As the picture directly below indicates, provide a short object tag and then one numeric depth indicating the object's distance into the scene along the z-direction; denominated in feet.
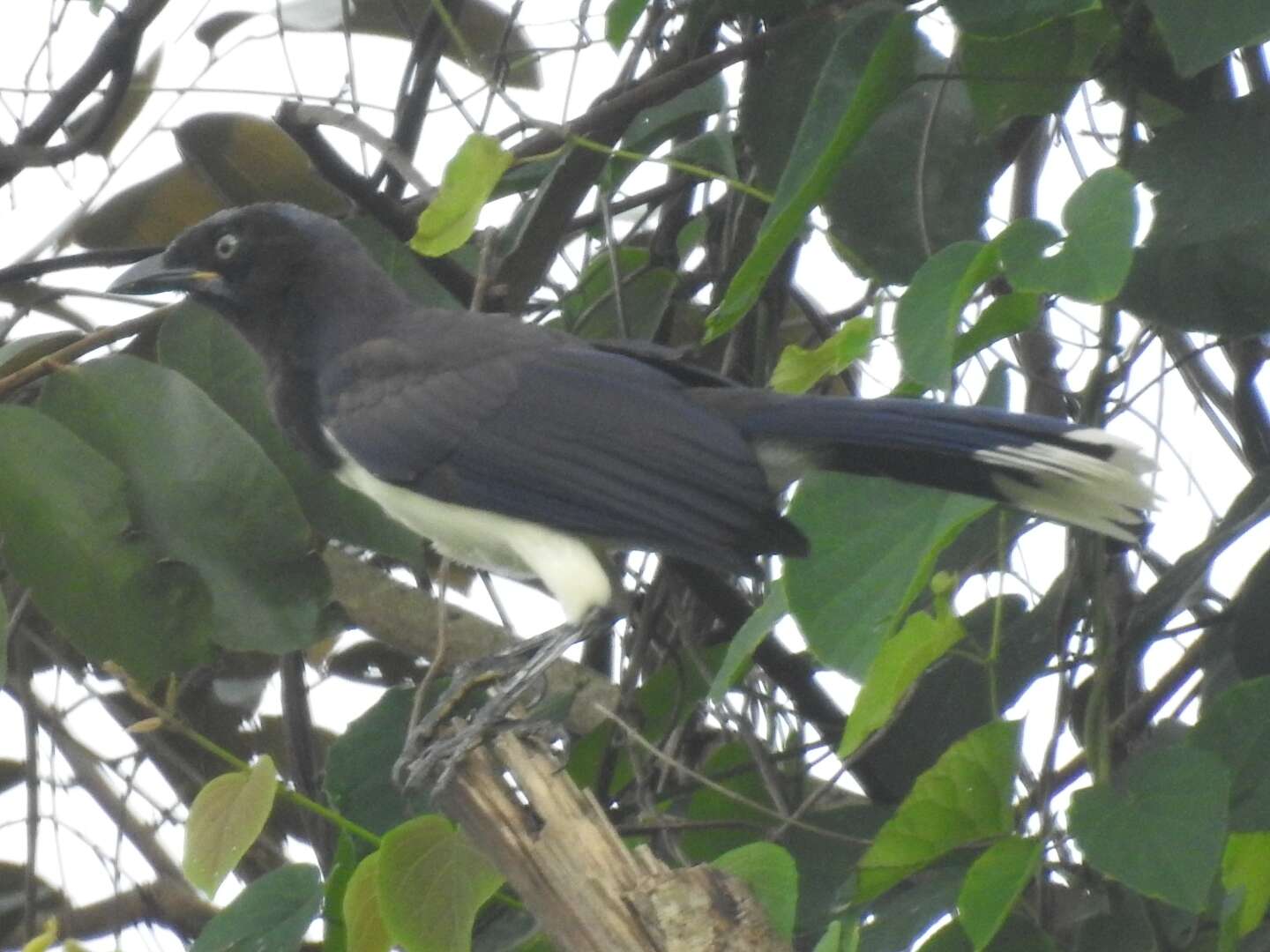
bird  18.45
